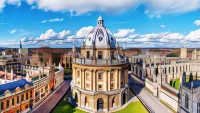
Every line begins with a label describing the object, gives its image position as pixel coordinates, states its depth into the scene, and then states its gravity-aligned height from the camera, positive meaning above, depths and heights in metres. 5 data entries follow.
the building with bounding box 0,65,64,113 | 30.58 -7.71
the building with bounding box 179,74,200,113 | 26.64 -7.31
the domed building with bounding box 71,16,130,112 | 37.03 -4.66
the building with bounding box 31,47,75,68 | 86.16 -1.94
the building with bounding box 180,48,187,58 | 104.31 +0.58
